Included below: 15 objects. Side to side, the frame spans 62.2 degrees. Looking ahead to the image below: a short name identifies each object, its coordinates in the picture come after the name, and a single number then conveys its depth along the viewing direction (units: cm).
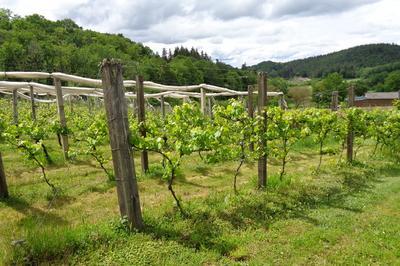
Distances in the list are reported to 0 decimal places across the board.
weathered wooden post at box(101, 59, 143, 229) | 450
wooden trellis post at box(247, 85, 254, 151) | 960
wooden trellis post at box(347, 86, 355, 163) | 994
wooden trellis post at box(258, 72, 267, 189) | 709
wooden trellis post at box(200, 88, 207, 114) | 1720
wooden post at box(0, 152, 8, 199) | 640
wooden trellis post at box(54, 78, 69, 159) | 996
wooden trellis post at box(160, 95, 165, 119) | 1981
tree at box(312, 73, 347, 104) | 7981
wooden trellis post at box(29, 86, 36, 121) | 1226
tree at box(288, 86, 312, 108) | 7164
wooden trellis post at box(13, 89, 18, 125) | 1279
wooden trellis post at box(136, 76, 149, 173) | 798
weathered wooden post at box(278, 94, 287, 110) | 2395
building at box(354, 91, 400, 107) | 6926
